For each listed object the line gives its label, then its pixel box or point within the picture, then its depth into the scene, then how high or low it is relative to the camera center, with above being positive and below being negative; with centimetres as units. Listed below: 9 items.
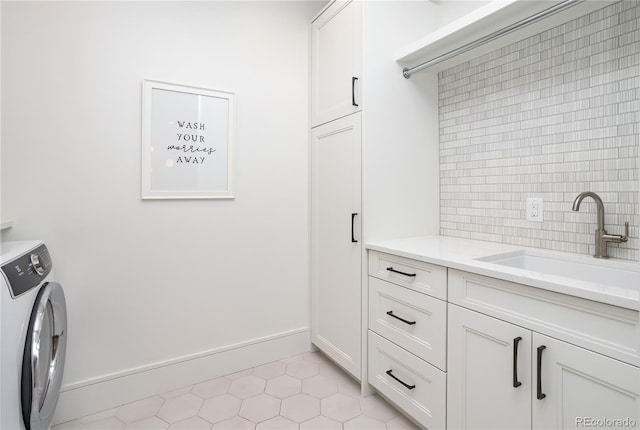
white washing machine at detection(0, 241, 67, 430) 103 -43
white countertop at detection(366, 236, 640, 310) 94 -19
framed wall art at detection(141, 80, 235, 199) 188 +42
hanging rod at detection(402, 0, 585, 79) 129 +79
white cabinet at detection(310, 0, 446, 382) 186 +37
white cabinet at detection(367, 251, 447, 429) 145 -57
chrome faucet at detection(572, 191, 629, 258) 135 -6
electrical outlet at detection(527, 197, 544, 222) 163 +3
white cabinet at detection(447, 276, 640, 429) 95 -52
